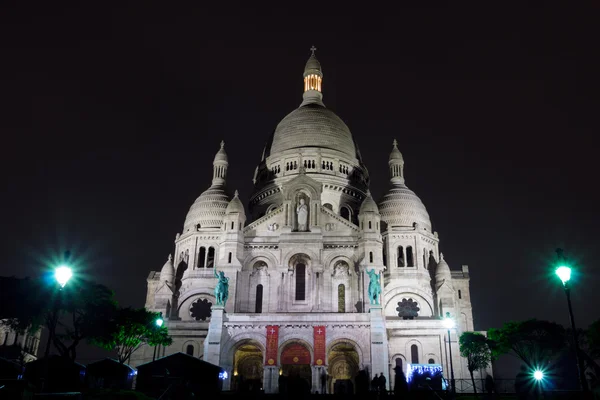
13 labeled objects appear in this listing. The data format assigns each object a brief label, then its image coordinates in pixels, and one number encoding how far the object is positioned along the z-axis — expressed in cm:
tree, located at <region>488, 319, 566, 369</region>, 4953
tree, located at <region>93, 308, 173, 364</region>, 4431
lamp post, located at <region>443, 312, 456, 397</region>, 2820
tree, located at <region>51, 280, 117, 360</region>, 4084
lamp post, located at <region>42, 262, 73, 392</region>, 2477
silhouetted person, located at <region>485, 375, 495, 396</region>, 3010
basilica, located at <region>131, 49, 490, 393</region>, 4847
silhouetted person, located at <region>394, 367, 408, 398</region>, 2459
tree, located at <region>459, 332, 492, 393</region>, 5288
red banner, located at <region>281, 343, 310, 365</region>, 4806
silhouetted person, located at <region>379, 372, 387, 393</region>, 2851
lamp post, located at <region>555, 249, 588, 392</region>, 2192
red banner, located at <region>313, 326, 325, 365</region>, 4719
